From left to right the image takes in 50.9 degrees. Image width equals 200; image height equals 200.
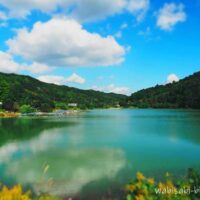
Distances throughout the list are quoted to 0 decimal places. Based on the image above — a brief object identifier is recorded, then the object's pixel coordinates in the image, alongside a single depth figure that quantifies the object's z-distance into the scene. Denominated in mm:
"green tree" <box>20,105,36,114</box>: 70142
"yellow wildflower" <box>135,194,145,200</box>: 5347
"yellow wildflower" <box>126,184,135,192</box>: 5951
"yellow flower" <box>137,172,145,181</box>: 6042
